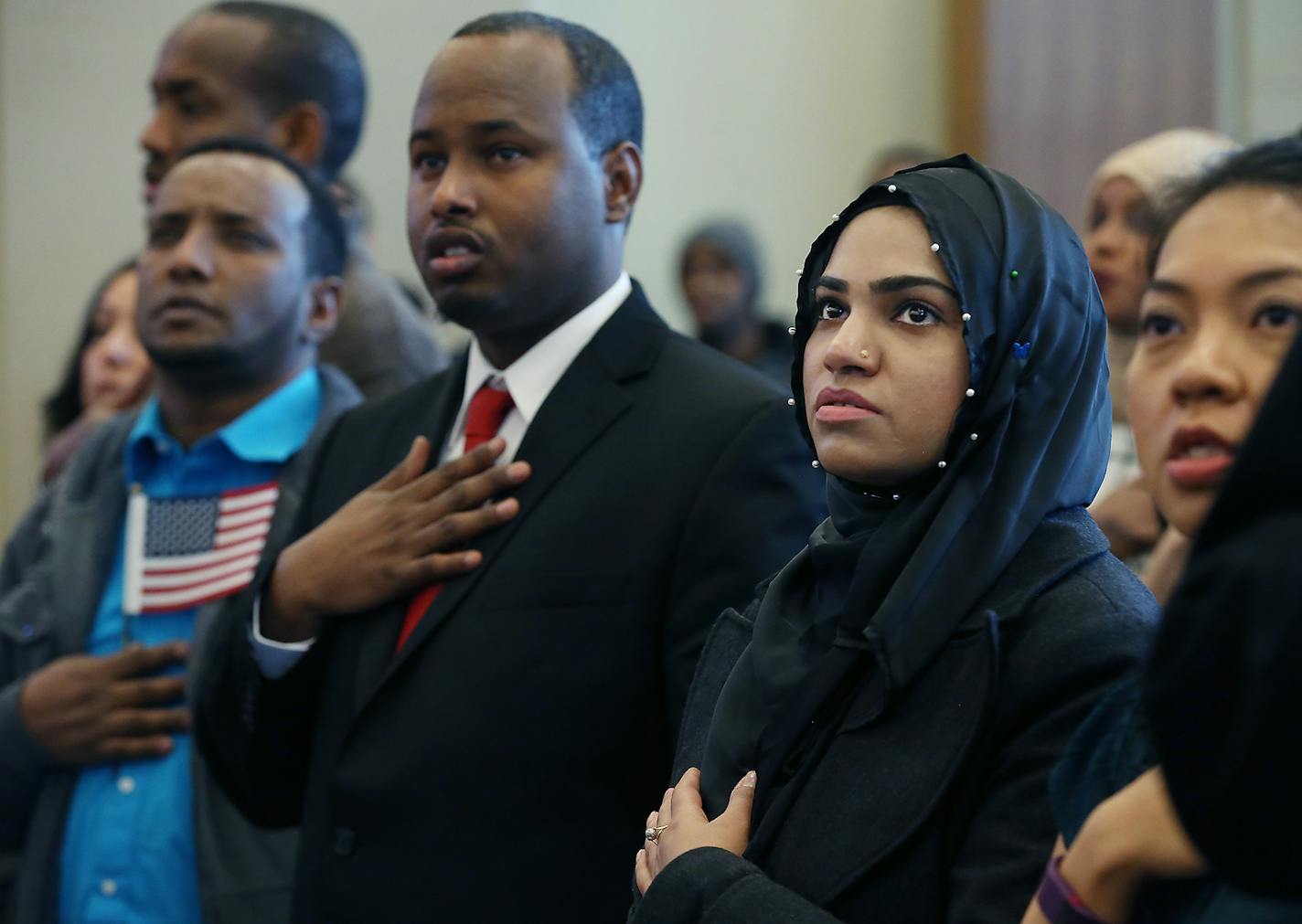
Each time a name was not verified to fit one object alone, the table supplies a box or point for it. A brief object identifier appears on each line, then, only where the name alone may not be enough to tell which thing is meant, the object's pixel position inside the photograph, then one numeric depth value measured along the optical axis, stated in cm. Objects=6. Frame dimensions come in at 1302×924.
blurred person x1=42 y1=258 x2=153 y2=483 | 400
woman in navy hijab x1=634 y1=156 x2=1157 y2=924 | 147
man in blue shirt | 265
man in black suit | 205
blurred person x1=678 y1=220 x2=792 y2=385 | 555
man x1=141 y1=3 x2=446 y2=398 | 355
